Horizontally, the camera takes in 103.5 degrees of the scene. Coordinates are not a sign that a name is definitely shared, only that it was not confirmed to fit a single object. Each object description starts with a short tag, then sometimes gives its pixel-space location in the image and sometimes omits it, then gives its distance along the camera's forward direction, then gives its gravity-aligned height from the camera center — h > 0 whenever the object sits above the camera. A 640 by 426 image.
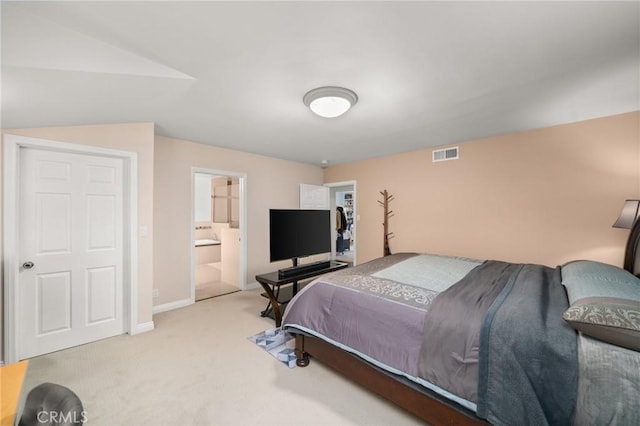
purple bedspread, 1.68 -0.77
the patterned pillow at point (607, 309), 1.10 -0.47
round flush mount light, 2.14 +1.00
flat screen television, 3.19 -0.25
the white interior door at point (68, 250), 2.34 -0.33
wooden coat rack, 4.66 -0.04
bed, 1.12 -0.73
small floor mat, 2.37 -1.34
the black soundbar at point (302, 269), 3.09 -0.71
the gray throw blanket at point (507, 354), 1.19 -0.74
